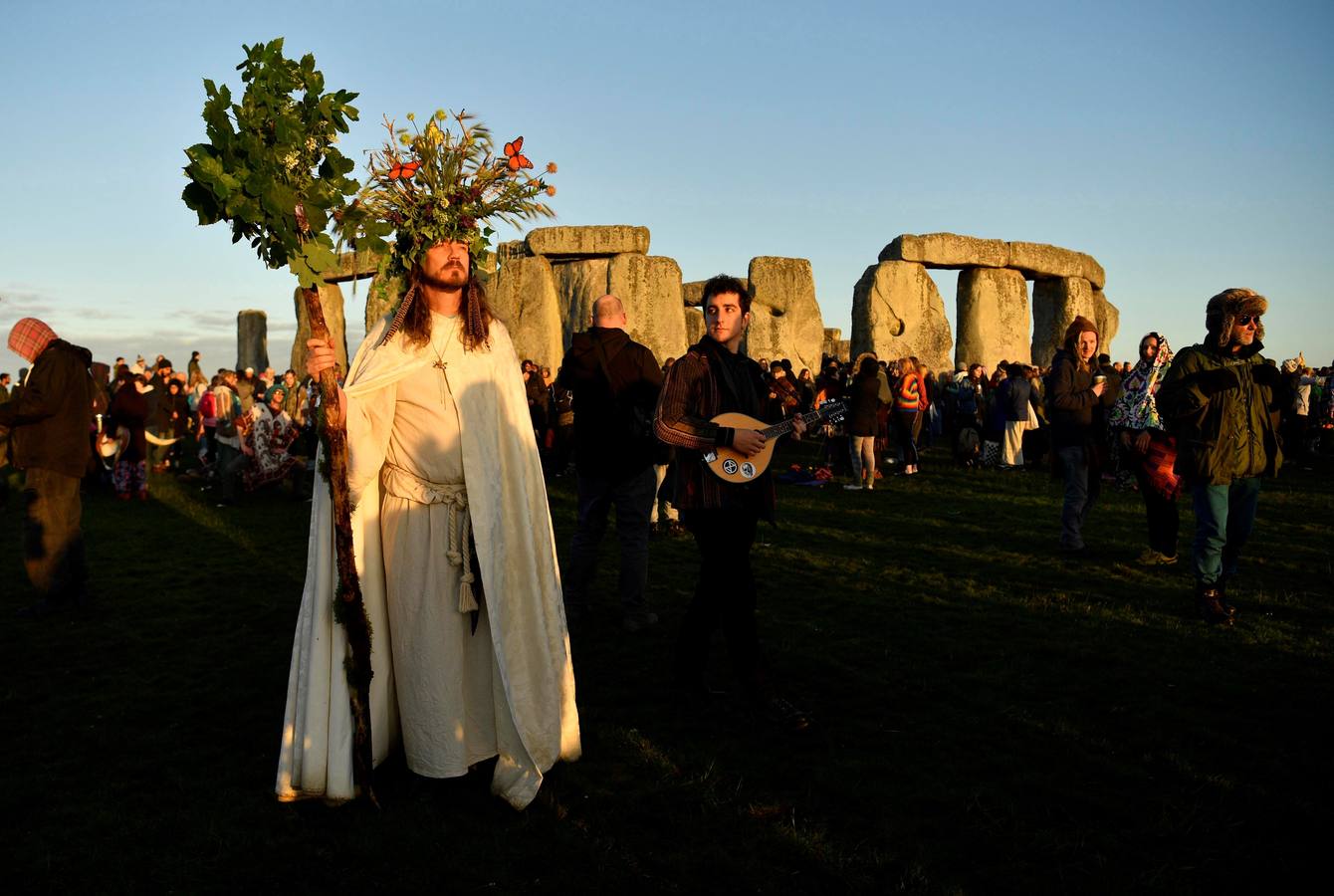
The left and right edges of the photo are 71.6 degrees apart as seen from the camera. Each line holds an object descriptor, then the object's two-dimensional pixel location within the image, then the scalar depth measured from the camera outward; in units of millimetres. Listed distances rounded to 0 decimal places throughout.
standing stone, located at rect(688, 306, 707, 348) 28547
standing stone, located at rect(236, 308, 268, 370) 31516
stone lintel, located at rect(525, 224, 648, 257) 23203
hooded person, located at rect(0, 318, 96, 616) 6434
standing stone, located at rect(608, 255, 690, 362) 22750
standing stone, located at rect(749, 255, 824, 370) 23672
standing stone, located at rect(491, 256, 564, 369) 22656
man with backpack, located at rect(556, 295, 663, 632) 6062
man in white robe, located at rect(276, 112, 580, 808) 3564
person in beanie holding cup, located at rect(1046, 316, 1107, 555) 8172
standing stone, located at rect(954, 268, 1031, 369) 24141
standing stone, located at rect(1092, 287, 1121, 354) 26453
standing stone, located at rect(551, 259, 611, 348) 22859
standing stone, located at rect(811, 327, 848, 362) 39628
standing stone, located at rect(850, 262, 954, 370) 22844
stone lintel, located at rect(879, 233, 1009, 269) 23422
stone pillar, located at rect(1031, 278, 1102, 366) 25359
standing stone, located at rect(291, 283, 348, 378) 25234
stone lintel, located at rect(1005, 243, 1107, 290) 24719
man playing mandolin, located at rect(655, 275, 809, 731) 4391
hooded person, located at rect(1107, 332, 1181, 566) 7531
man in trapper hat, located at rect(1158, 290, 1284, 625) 5949
